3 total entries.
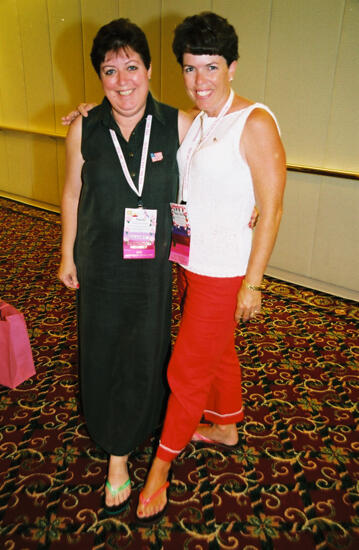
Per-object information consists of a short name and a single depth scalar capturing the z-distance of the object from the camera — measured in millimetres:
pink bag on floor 2217
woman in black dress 1462
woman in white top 1364
